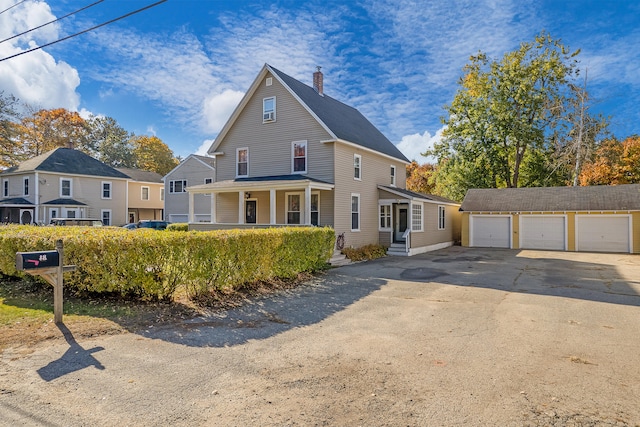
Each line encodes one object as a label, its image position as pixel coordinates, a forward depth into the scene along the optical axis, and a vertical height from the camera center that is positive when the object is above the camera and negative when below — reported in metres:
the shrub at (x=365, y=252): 16.02 -1.71
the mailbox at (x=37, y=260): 5.39 -0.66
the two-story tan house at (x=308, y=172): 16.53 +2.18
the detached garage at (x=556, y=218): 20.59 -0.24
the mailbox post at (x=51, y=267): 5.50 -0.78
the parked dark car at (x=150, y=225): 24.23 -0.56
